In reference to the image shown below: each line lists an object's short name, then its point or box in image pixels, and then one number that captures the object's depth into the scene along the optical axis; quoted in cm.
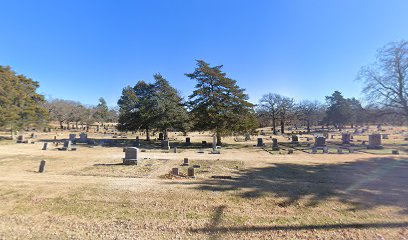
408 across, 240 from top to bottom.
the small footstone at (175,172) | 1134
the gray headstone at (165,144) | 2671
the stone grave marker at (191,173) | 1122
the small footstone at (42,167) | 1206
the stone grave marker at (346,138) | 2891
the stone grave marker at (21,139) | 2890
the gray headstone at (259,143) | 2885
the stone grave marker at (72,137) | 3209
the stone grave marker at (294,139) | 3123
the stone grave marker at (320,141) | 2617
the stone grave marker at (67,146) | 2227
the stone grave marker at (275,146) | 2417
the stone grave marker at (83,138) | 3201
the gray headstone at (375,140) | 2420
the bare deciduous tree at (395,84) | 2683
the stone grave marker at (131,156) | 1482
